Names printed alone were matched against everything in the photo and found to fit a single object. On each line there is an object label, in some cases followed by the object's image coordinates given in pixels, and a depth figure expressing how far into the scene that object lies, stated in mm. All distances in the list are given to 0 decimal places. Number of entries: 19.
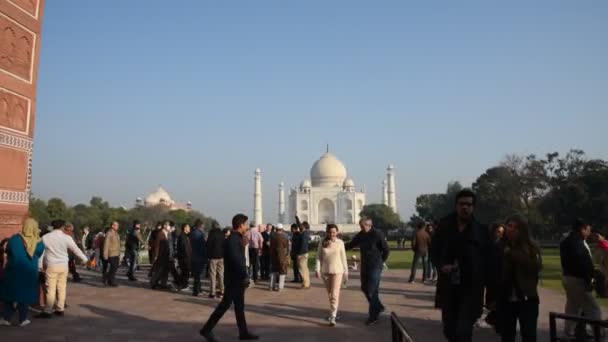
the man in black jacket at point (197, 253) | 10461
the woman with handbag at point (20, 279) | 7066
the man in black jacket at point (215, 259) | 10039
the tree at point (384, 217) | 70938
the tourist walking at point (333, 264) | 7469
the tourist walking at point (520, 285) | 4988
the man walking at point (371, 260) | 7488
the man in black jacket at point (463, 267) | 3988
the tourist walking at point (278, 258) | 11258
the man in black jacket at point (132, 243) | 12758
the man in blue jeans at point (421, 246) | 13076
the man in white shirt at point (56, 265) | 7602
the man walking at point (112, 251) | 11555
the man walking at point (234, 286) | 6191
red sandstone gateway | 8102
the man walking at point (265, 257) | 13906
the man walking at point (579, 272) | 6047
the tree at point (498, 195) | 40156
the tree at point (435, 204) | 55688
